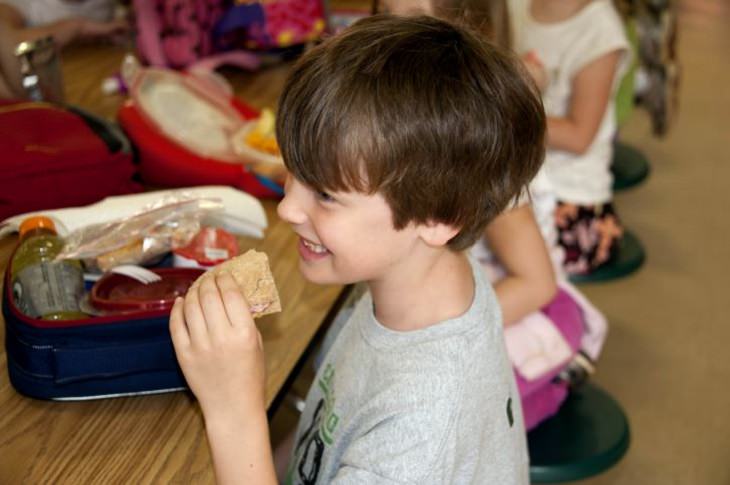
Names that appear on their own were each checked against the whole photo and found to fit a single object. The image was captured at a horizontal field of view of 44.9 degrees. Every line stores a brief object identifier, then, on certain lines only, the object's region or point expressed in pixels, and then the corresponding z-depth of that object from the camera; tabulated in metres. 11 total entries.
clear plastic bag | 1.10
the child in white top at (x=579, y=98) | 2.16
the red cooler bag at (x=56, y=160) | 1.24
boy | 0.88
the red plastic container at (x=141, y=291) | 0.99
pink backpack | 1.89
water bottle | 0.97
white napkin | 1.19
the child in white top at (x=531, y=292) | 1.38
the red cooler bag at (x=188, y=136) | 1.43
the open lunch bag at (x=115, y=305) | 0.95
